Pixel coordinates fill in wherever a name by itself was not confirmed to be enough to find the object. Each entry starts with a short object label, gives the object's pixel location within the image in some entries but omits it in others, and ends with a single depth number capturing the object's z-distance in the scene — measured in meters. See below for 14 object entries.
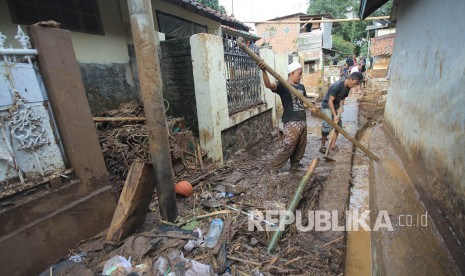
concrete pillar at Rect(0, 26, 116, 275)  2.14
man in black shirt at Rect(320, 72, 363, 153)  5.09
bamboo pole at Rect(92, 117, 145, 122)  3.97
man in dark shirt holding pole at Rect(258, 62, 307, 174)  4.34
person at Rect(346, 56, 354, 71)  19.35
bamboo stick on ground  2.64
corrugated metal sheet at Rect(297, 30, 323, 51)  23.56
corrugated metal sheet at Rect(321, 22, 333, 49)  24.55
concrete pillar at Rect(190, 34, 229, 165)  4.42
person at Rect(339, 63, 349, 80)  17.34
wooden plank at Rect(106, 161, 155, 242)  2.55
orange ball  3.67
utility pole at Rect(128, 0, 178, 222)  2.38
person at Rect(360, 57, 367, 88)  20.20
